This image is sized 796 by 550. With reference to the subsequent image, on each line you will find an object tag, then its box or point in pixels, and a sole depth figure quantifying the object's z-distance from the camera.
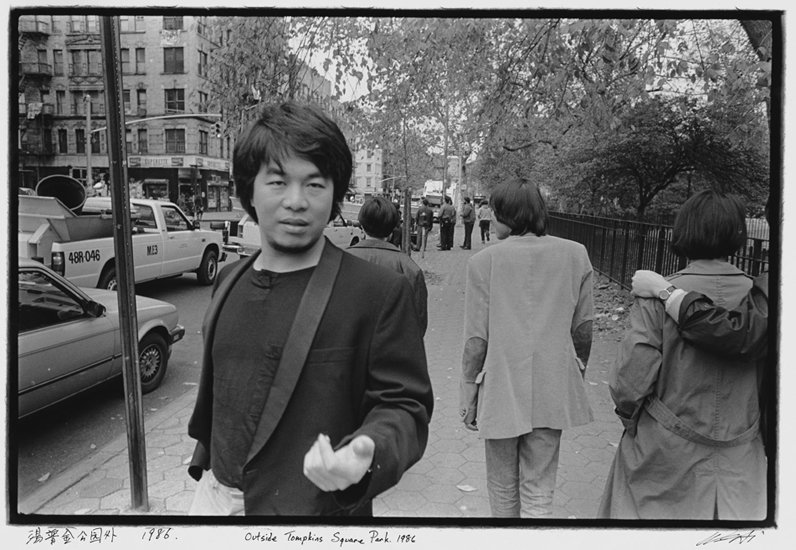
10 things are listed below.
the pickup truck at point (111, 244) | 7.29
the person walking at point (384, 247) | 3.78
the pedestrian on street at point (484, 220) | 21.09
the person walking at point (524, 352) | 2.62
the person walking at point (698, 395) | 2.12
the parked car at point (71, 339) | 3.74
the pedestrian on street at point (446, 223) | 19.23
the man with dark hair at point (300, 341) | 1.41
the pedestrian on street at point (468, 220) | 19.66
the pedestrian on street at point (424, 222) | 18.11
